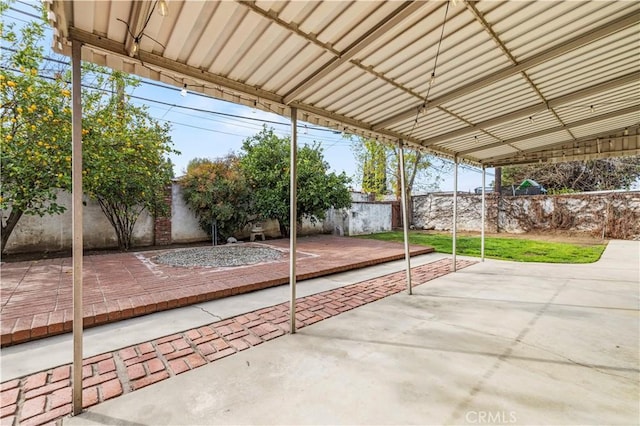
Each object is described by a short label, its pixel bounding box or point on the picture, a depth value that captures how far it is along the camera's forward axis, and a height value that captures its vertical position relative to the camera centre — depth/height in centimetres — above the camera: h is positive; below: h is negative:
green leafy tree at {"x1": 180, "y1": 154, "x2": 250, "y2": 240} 823 +59
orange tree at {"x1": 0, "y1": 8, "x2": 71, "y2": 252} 500 +159
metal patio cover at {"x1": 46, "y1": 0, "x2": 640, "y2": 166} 178 +125
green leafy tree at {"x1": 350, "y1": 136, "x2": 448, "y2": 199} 1524 +247
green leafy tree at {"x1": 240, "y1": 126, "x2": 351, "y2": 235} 922 +107
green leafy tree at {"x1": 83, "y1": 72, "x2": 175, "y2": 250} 593 +123
